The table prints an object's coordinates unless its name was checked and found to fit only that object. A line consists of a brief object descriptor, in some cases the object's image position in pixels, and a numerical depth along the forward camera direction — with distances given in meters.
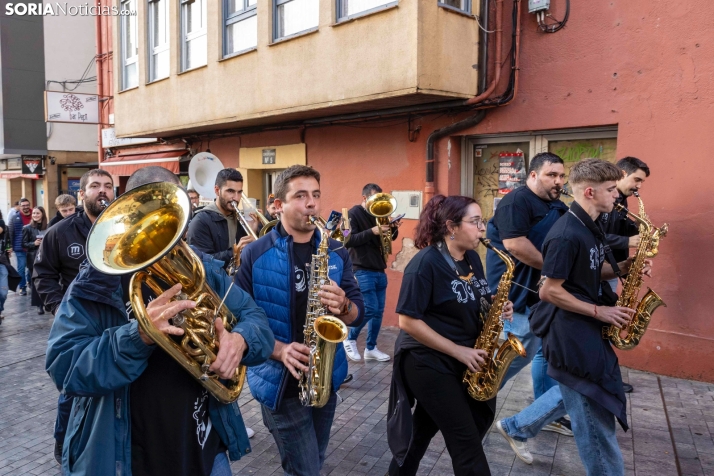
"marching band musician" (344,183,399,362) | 6.16
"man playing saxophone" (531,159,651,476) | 2.94
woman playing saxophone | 2.98
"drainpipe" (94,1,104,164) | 14.55
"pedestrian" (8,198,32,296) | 10.81
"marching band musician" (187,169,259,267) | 4.88
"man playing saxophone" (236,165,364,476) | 2.81
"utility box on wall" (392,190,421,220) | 7.68
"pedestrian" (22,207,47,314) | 10.33
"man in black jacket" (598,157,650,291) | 5.10
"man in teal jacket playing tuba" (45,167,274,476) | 1.88
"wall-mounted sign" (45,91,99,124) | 14.07
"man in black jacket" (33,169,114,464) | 4.04
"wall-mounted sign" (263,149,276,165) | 9.88
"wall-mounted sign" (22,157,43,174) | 20.89
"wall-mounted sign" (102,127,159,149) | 13.75
